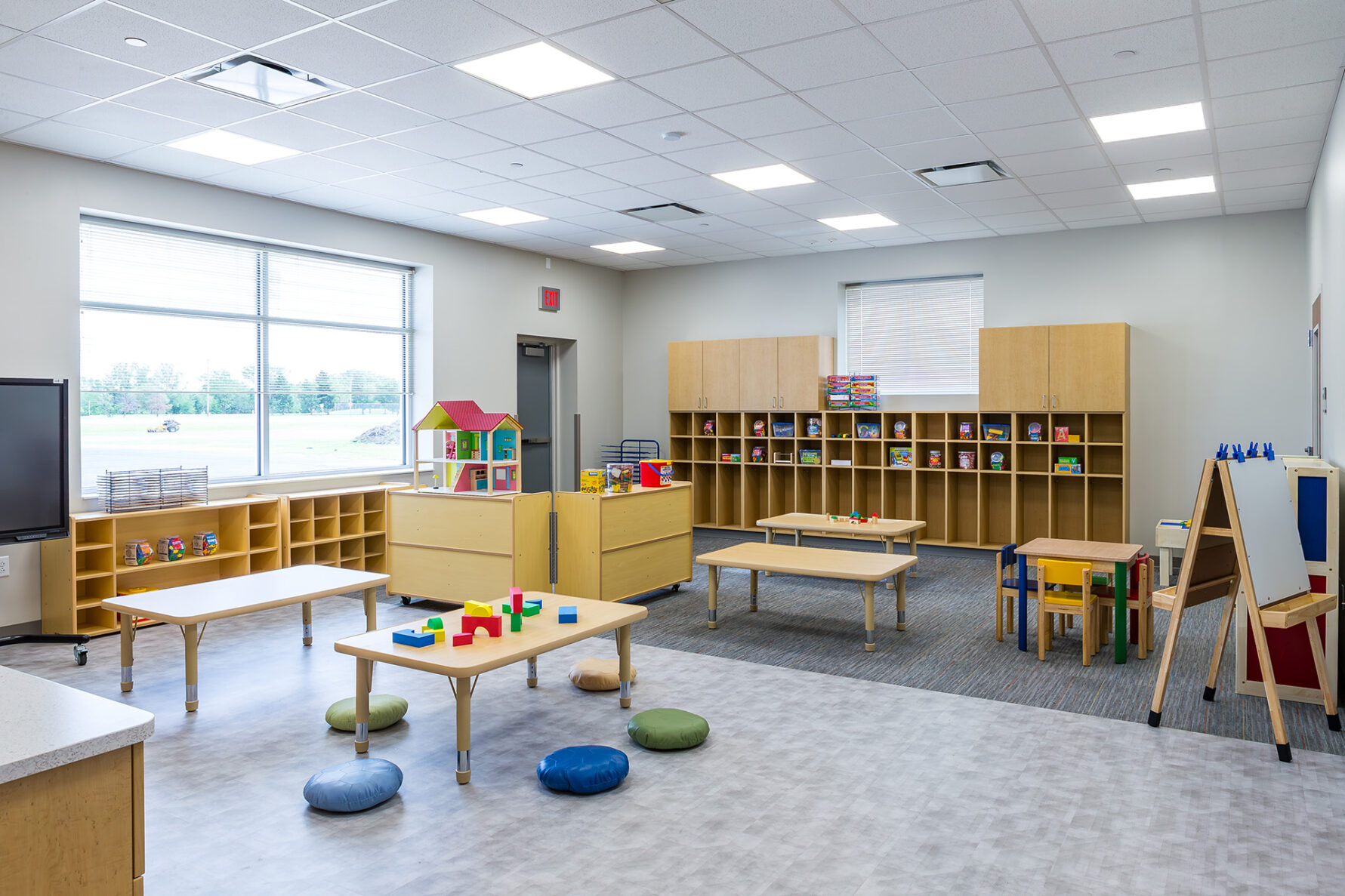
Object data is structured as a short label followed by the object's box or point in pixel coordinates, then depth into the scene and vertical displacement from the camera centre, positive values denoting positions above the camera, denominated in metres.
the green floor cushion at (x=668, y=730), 3.67 -1.22
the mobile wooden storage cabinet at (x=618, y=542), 6.10 -0.72
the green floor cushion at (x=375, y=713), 3.91 -1.22
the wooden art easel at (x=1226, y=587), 3.62 -0.66
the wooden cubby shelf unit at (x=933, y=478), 8.35 -0.40
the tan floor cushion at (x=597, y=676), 4.44 -1.19
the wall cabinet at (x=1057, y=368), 7.91 +0.65
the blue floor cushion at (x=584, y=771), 3.25 -1.23
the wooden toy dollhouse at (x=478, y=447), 6.22 -0.04
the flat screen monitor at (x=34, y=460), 5.15 -0.10
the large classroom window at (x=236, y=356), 6.23 +0.69
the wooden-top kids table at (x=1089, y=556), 4.92 -0.67
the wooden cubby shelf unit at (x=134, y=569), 5.58 -0.78
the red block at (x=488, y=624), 3.81 -0.79
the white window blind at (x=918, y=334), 9.09 +1.12
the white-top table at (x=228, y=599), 4.20 -0.79
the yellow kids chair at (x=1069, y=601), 4.88 -0.92
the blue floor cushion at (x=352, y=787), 3.12 -1.23
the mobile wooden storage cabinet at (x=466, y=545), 5.96 -0.72
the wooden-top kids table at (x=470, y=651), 3.39 -0.85
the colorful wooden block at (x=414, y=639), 3.66 -0.82
